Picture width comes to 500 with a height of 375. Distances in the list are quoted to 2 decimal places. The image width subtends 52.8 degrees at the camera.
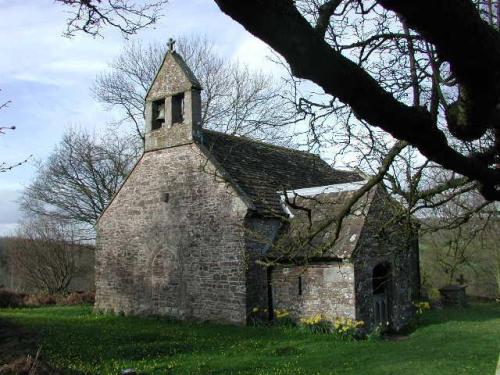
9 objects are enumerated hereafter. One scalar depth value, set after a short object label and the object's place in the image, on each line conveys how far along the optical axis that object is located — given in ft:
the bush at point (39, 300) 79.25
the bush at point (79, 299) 80.89
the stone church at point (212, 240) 47.09
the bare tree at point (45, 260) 100.63
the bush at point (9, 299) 76.45
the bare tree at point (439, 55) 7.89
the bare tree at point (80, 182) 104.47
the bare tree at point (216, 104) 105.91
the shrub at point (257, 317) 48.75
